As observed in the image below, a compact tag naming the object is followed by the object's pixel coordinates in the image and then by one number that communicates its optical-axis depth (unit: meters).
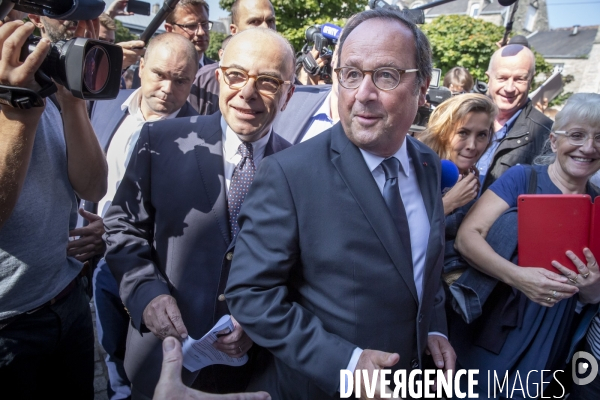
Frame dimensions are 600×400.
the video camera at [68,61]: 1.30
